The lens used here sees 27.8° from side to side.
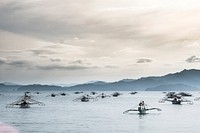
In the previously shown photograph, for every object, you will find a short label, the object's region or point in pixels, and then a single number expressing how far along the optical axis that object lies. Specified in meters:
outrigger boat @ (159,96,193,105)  140.62
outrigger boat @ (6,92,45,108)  116.89
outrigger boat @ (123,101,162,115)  90.62
